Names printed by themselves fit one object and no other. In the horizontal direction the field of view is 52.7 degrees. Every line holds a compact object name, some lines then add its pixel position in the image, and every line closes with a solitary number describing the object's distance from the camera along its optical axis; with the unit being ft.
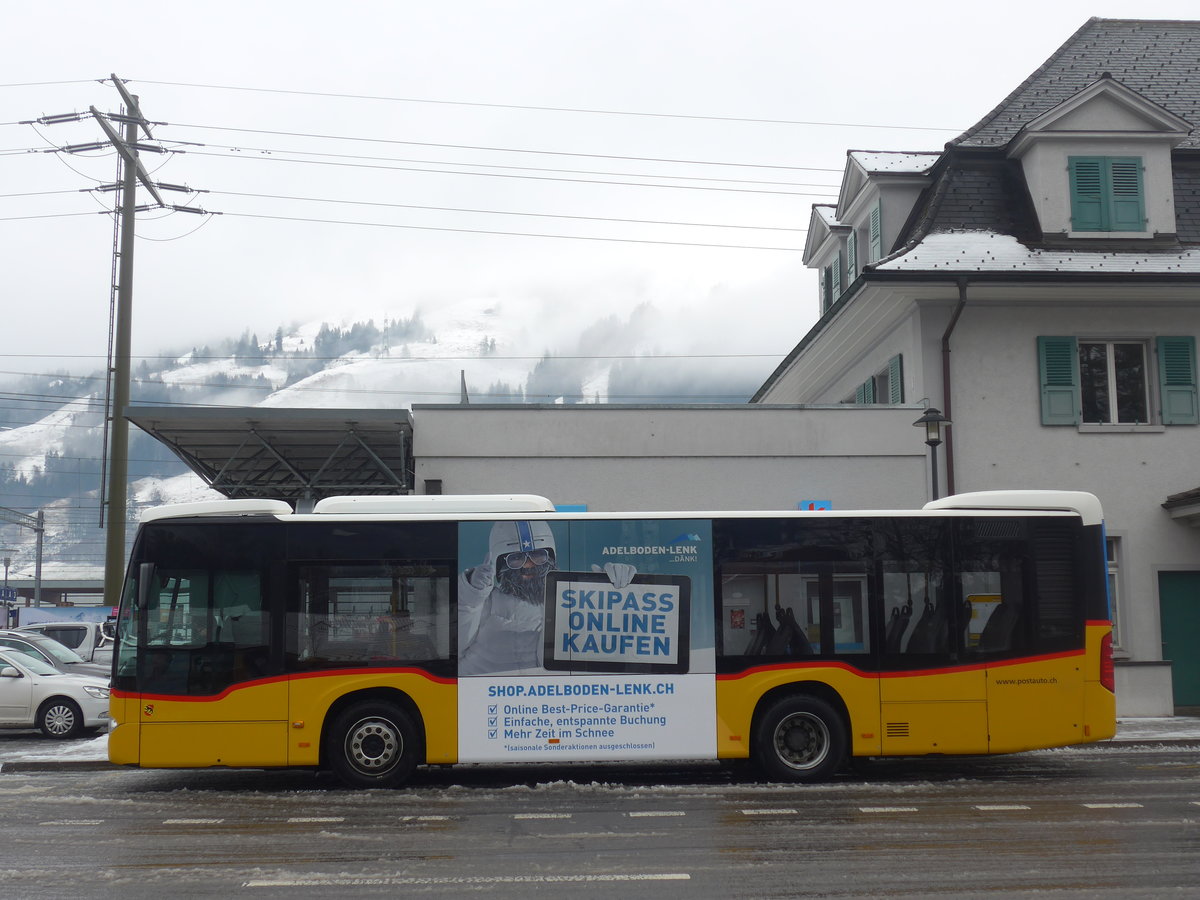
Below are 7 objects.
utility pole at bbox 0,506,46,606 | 205.36
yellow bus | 40.19
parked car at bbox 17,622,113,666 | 91.15
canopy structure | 60.70
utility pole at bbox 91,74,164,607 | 82.99
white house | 64.28
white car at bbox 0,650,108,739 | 58.18
